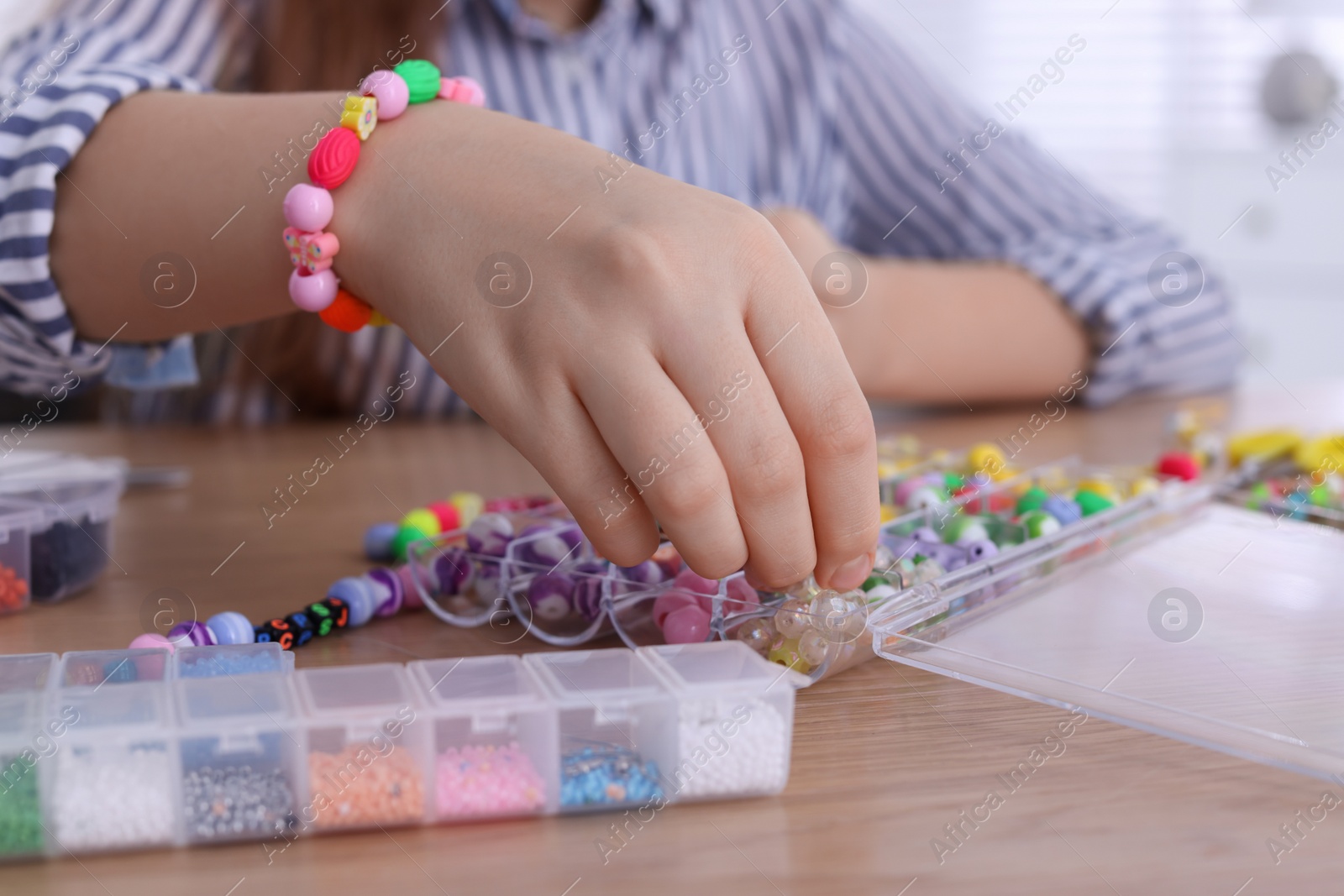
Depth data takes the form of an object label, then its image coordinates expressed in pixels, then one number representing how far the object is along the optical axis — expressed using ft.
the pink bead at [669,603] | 1.69
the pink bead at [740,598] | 1.62
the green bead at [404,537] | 2.16
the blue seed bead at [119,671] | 1.33
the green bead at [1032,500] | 2.19
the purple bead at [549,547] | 1.83
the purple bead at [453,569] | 1.89
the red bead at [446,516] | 2.32
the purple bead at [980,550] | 1.85
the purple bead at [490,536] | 1.87
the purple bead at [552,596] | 1.76
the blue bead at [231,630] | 1.68
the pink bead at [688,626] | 1.66
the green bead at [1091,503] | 2.22
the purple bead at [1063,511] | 2.14
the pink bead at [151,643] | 1.54
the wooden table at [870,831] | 1.11
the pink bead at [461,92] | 1.99
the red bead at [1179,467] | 2.83
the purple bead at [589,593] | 1.72
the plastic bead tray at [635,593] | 1.57
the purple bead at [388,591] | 1.88
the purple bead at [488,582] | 1.86
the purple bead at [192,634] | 1.64
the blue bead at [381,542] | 2.20
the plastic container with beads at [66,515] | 1.91
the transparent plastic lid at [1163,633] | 1.39
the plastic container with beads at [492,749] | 1.23
